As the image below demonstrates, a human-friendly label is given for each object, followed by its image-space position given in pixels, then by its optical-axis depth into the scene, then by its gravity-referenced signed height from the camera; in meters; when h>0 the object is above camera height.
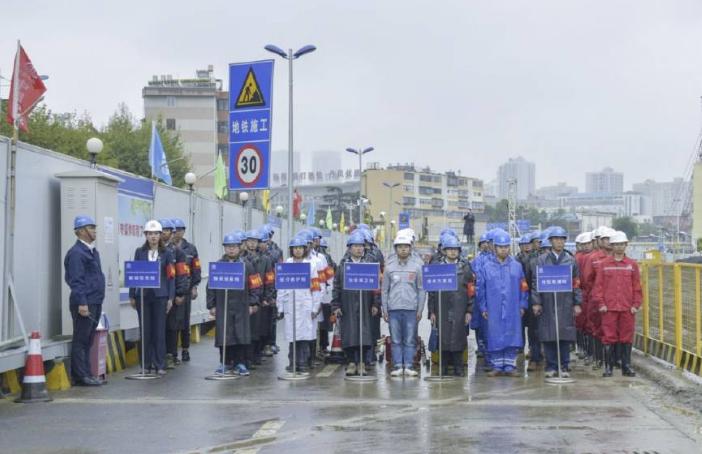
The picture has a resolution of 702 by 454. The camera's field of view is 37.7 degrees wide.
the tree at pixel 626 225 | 143.69 +6.03
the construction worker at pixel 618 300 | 13.61 -0.43
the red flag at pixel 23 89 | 12.75 +2.27
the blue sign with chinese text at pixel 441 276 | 13.33 -0.10
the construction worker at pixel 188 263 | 15.17 +0.09
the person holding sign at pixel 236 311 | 13.94 -0.57
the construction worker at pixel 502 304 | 13.79 -0.49
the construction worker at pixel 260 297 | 14.77 -0.40
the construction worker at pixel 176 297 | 14.64 -0.39
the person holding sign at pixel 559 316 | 13.74 -0.65
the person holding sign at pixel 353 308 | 13.95 -0.53
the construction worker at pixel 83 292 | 12.41 -0.27
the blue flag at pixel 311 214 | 57.12 +3.08
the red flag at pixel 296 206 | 48.97 +3.02
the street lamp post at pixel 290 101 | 23.08 +4.17
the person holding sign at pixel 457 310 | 13.66 -0.56
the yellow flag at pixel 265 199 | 37.02 +2.62
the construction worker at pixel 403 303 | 13.72 -0.46
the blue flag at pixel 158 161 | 25.50 +2.73
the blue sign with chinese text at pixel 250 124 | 17.02 +2.44
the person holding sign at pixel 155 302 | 14.05 -0.44
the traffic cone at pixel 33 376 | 11.40 -1.17
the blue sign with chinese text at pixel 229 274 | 13.73 -0.06
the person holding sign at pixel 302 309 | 14.20 -0.56
